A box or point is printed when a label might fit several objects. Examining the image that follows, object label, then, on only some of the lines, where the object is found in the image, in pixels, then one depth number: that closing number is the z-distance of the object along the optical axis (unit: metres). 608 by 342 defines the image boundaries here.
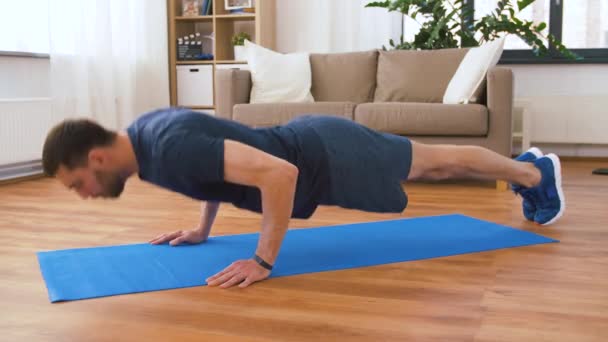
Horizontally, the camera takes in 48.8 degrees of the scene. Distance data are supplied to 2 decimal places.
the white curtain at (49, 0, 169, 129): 4.09
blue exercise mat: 1.75
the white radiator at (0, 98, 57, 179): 3.74
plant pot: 5.07
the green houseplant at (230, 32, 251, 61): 5.10
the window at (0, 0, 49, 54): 3.83
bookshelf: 5.18
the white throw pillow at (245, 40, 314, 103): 4.16
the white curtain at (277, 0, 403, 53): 5.22
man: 1.49
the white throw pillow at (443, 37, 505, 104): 3.62
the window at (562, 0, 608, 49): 5.01
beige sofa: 3.47
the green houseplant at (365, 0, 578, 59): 4.31
